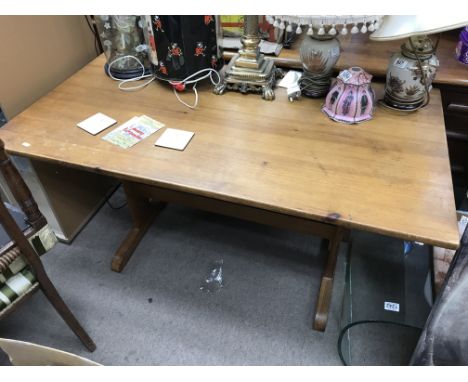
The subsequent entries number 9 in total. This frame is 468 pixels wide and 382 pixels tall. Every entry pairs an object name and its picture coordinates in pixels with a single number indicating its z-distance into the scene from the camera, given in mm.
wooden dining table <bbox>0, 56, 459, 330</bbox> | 862
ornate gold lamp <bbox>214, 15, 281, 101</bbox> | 1219
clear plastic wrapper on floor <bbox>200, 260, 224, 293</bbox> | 1477
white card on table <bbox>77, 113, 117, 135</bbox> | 1128
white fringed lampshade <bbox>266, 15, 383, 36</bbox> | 917
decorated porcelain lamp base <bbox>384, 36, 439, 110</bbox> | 1052
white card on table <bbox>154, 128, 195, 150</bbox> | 1060
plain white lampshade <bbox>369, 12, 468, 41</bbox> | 824
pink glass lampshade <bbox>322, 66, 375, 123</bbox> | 1081
